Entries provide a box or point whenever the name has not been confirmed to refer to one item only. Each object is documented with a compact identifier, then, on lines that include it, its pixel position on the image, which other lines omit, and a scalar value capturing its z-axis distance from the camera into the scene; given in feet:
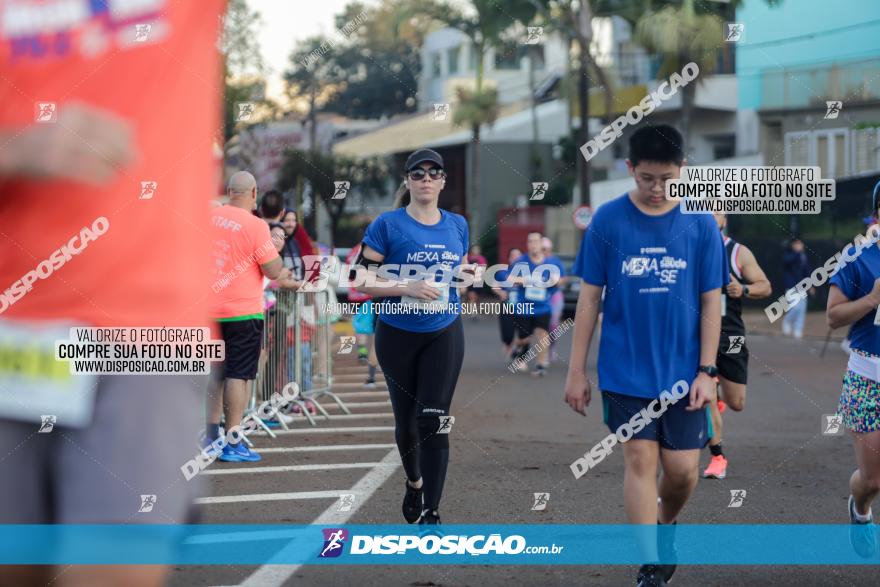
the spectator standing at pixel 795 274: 86.84
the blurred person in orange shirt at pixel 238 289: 31.55
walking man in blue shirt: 18.52
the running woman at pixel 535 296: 61.05
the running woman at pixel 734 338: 30.01
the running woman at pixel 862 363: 20.67
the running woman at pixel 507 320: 62.59
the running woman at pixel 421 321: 23.91
